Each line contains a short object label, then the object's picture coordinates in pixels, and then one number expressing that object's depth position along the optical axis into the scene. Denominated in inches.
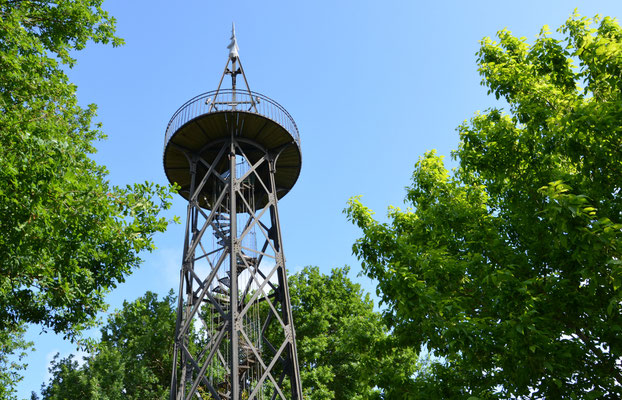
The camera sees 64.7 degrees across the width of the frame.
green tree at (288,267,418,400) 729.0
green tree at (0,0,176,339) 277.6
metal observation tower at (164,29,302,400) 513.3
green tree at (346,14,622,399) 211.3
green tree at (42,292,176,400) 837.8
